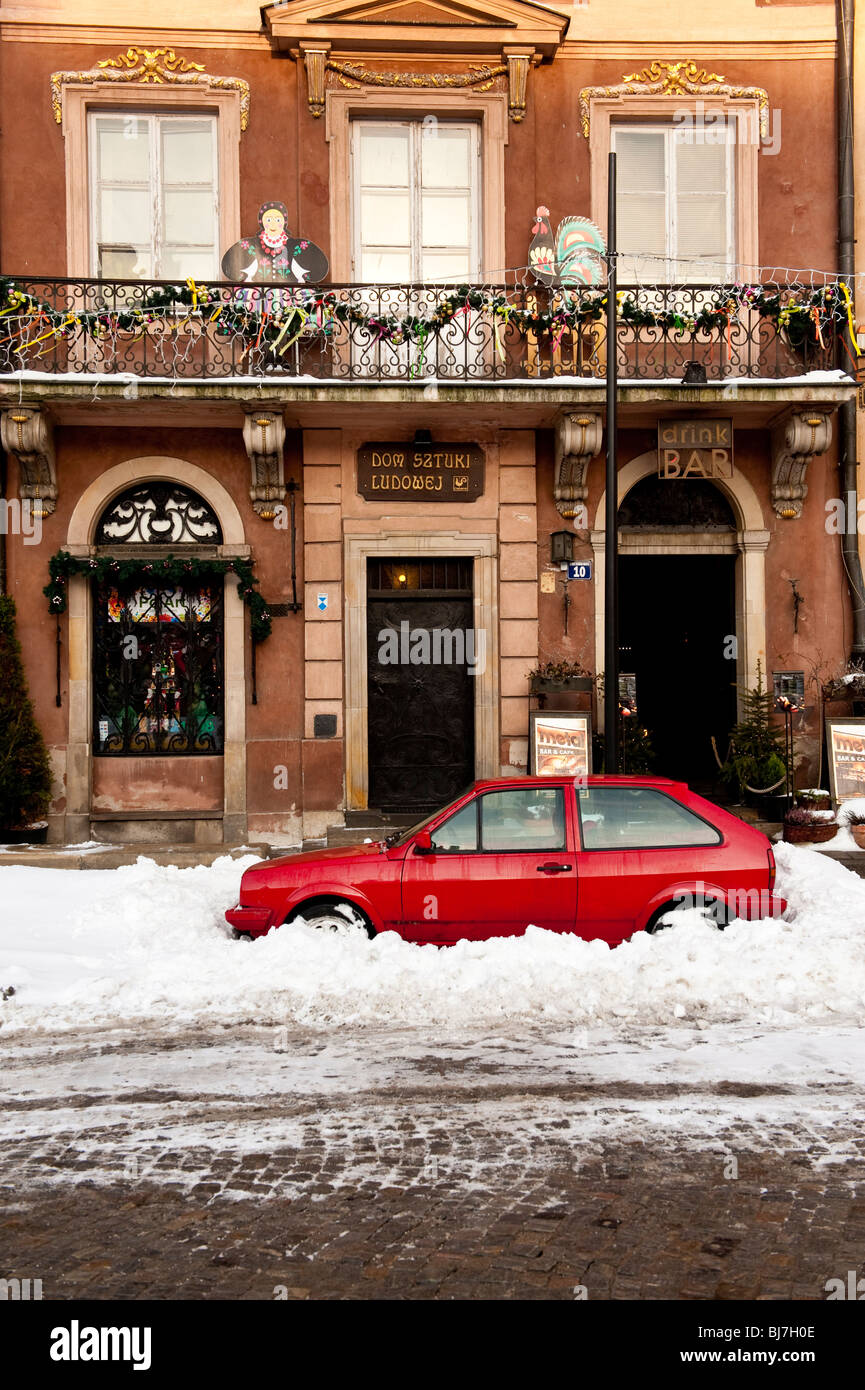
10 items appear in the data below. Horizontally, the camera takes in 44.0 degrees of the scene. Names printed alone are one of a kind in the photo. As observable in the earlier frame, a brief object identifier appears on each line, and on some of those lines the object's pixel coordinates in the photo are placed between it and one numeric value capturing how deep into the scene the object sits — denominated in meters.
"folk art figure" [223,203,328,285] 13.31
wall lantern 13.52
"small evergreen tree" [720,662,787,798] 13.09
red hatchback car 7.54
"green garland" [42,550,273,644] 13.15
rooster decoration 13.50
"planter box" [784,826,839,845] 12.11
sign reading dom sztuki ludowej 13.67
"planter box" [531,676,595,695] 13.33
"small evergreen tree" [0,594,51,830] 12.62
